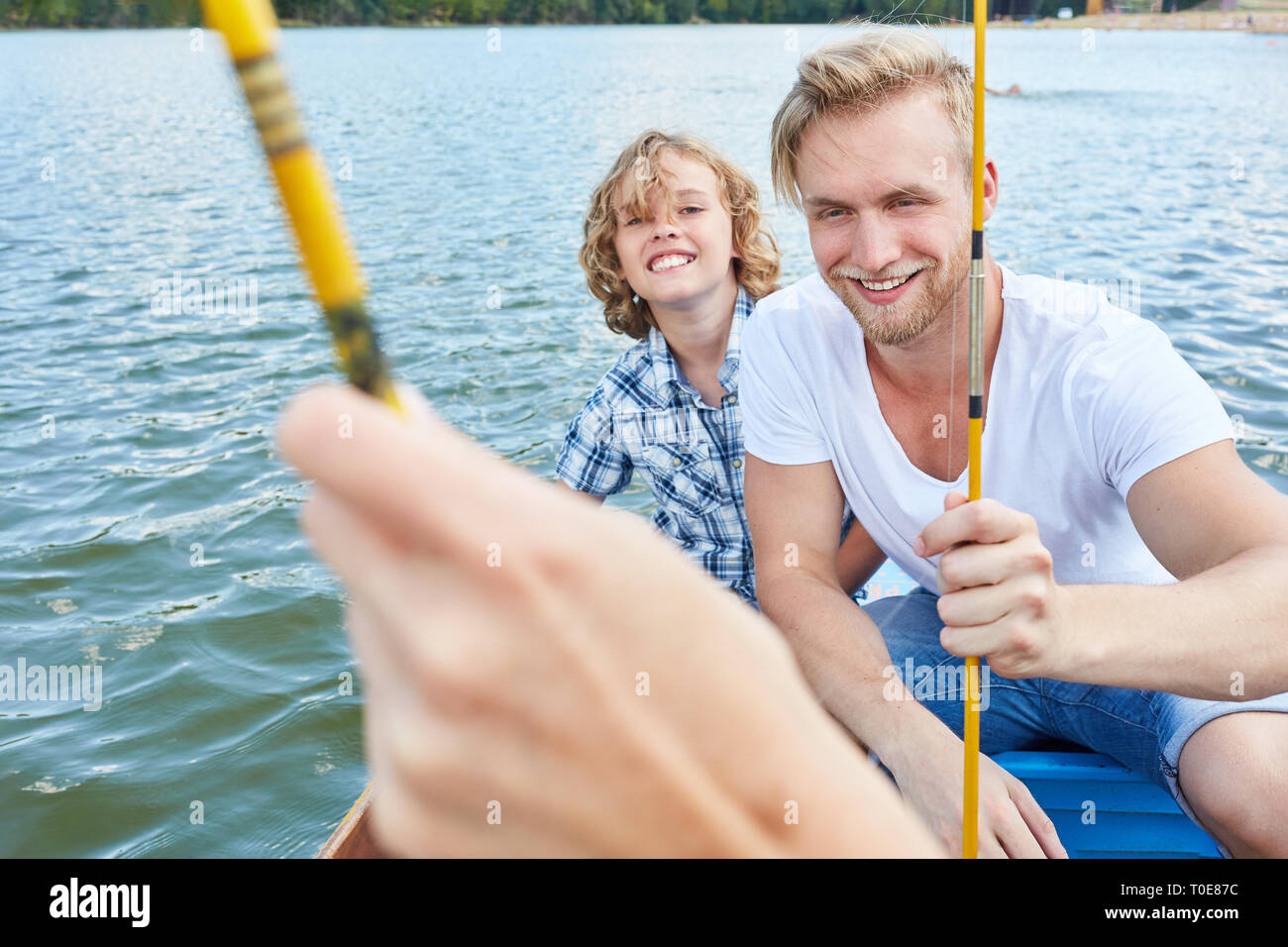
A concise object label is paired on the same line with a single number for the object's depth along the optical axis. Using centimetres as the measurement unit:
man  67
